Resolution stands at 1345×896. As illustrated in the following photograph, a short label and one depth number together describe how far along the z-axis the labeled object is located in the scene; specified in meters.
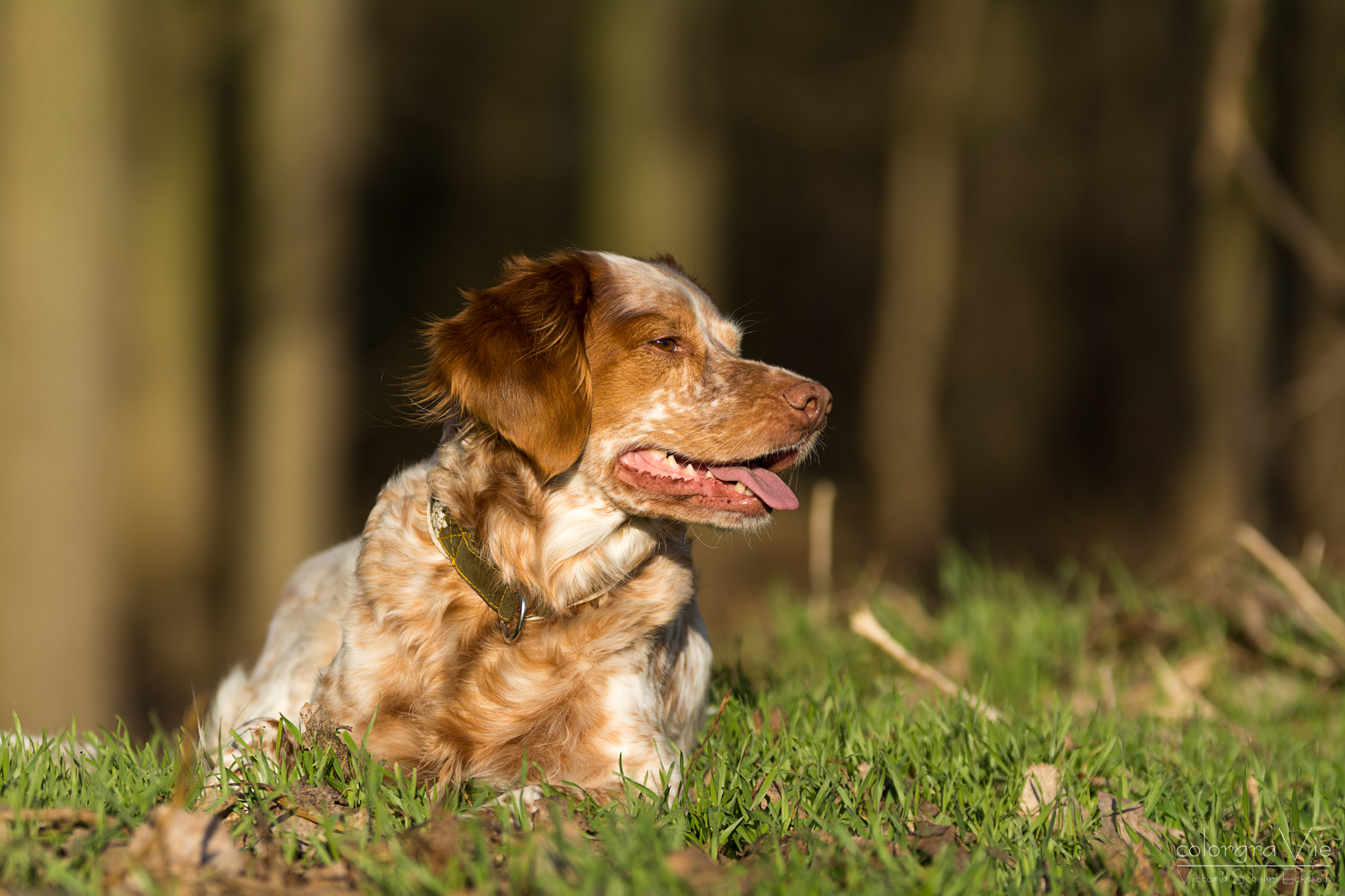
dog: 5.37
